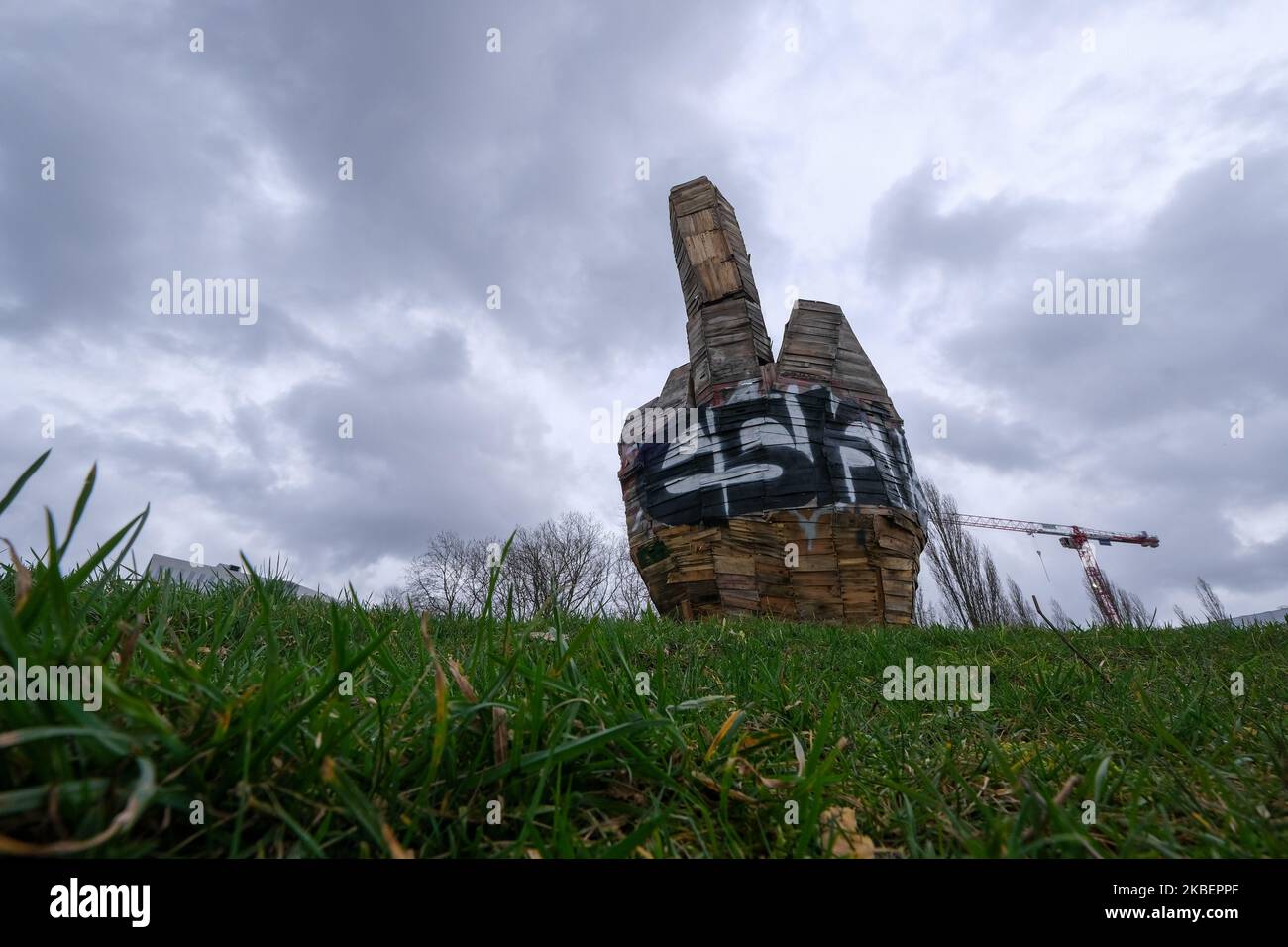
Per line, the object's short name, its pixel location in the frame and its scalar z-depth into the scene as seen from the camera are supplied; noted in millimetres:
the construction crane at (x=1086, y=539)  52166
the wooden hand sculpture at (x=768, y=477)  6879
